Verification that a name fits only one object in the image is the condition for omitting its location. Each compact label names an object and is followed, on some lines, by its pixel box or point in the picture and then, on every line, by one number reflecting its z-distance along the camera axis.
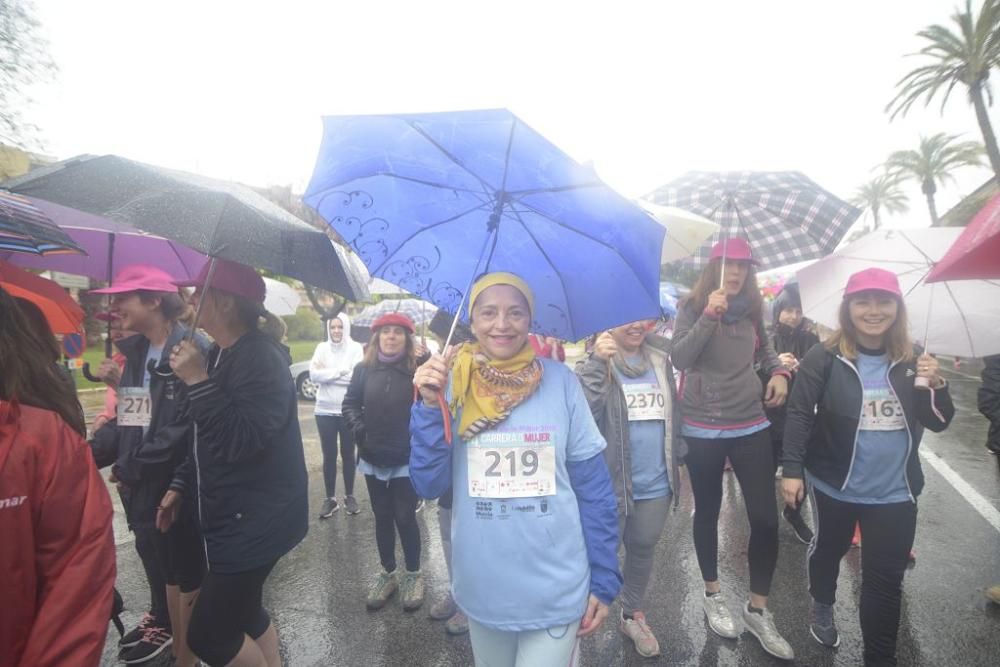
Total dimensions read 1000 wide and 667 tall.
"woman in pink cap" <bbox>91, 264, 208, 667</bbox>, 2.65
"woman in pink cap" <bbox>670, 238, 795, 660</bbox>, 3.04
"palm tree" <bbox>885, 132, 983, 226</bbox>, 32.94
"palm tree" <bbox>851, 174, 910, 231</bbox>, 46.53
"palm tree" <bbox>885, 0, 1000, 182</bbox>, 20.39
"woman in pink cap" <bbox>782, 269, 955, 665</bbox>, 2.62
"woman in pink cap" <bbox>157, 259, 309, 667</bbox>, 2.11
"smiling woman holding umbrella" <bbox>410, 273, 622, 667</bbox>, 1.82
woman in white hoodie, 5.30
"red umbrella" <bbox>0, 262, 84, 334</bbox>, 2.79
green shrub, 24.77
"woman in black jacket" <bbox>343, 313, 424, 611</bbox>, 3.66
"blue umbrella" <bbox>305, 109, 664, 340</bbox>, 1.83
